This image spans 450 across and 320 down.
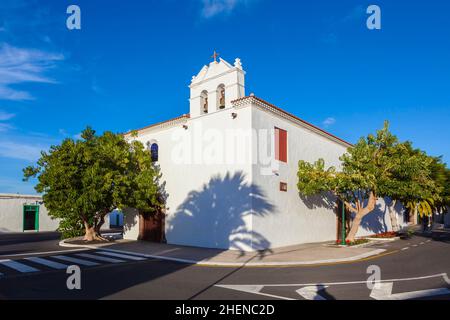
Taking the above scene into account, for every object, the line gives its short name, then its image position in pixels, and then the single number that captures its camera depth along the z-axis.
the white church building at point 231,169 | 16.70
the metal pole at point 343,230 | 18.86
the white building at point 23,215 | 34.09
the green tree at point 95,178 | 17.98
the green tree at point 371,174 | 18.58
